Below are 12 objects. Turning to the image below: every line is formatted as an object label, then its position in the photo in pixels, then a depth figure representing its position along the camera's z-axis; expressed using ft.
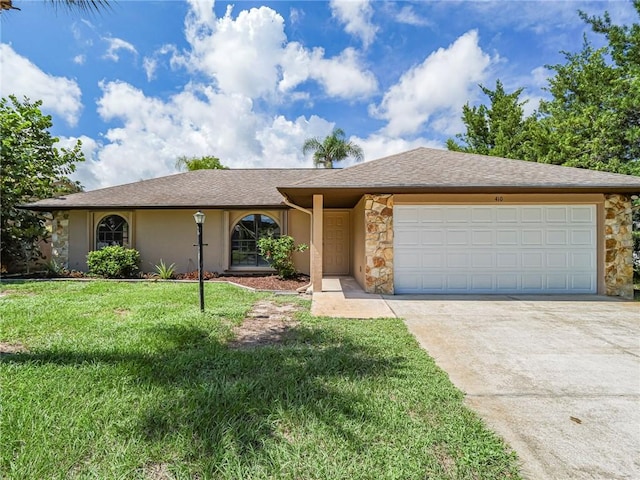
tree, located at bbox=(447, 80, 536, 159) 57.98
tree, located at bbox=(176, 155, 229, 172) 83.70
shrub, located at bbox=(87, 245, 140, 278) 32.04
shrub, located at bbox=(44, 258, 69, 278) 33.12
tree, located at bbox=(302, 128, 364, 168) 69.41
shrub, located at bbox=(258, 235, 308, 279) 31.38
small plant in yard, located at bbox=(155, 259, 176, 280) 32.12
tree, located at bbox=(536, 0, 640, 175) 37.14
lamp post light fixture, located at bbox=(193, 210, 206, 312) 18.52
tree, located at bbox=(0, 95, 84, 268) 35.65
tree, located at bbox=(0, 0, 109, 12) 10.28
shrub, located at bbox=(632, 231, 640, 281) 34.93
